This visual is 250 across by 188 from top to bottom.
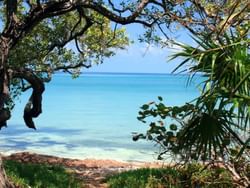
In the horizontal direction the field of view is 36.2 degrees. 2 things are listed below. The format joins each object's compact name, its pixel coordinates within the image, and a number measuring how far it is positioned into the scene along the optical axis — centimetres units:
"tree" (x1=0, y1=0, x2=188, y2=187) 681
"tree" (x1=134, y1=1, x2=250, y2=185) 366
